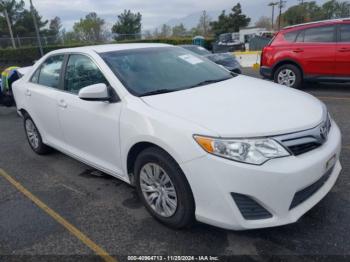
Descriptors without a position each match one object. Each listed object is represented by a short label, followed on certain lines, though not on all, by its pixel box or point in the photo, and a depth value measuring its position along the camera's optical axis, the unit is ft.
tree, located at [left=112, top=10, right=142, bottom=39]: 184.75
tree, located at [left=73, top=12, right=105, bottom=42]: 179.81
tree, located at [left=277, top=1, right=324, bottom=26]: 209.97
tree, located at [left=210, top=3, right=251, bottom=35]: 204.95
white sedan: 7.59
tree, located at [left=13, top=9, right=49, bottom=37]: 169.58
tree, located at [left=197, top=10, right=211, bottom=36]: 248.52
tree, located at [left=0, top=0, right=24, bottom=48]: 171.63
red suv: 24.61
